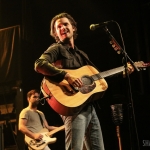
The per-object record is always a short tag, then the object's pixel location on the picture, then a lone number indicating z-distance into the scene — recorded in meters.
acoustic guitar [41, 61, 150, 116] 2.75
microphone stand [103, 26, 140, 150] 2.78
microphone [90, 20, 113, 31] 3.11
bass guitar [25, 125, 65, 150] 5.59
